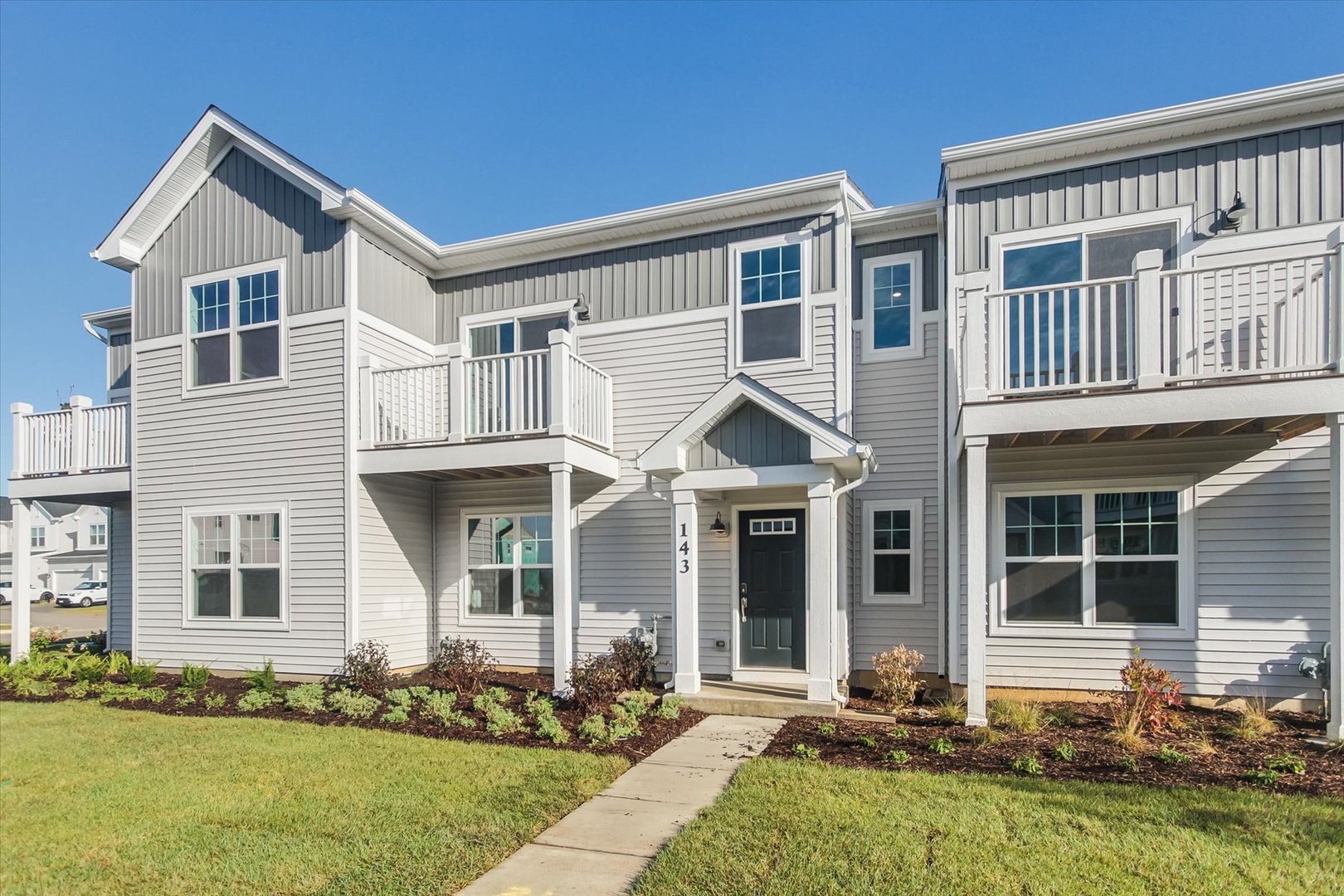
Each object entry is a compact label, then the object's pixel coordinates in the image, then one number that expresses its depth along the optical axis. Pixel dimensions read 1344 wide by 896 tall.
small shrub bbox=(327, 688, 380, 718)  8.12
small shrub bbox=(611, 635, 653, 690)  8.76
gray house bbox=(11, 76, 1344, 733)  7.50
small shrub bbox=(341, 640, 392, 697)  8.98
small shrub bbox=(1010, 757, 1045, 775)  5.59
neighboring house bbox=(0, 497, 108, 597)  39.56
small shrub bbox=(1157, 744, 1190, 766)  5.78
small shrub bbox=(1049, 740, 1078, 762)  5.93
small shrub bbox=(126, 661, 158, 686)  10.16
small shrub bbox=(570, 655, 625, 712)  7.78
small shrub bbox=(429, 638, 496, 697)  8.93
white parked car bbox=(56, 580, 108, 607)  37.00
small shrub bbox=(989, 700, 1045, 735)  6.84
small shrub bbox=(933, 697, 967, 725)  7.19
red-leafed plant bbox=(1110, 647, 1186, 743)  6.66
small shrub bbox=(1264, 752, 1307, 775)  5.54
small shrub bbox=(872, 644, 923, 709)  7.87
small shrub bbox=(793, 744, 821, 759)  6.12
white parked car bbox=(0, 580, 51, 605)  37.44
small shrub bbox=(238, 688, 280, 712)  8.52
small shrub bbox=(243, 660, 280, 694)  9.25
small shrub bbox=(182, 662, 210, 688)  9.68
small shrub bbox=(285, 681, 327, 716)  8.41
